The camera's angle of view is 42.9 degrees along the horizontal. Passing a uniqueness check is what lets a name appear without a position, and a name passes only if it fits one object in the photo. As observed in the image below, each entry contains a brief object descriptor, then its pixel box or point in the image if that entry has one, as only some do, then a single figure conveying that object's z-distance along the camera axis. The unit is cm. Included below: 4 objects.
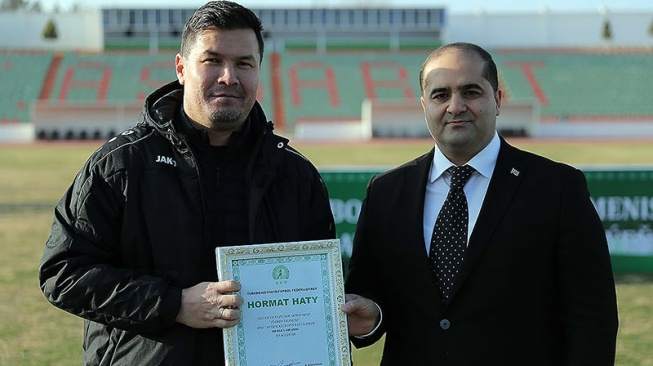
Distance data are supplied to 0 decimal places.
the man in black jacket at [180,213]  268
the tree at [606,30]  6041
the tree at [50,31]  5772
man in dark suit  297
